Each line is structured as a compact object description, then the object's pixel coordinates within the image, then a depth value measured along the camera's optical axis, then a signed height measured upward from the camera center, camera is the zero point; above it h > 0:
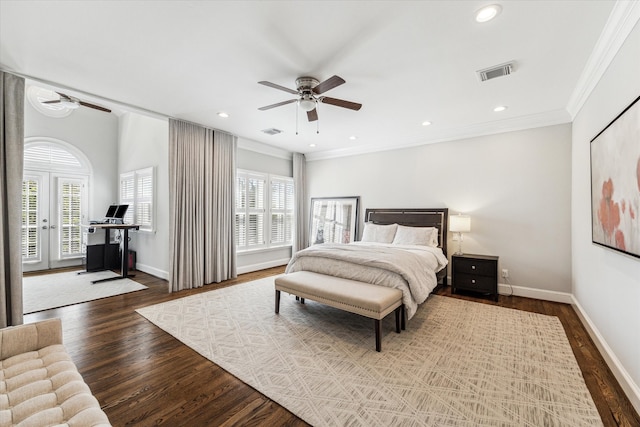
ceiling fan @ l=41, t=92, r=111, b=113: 4.14 +1.79
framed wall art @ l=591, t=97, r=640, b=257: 1.84 +0.25
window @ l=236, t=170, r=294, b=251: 5.75 +0.09
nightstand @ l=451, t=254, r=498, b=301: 4.03 -0.92
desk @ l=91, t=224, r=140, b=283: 5.16 -0.60
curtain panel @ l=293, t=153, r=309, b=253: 6.84 +0.34
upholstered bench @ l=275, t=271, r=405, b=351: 2.60 -0.86
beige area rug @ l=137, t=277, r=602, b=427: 1.80 -1.31
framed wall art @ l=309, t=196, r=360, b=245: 6.11 -0.13
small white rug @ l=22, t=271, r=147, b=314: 3.85 -1.26
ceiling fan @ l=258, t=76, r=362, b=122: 2.95 +1.35
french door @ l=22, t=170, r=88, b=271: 5.73 -0.11
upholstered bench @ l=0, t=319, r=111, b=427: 1.15 -0.87
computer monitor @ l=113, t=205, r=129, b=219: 5.80 +0.07
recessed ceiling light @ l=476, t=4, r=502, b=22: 1.95 +1.52
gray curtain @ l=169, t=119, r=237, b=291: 4.47 +0.16
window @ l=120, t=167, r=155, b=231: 5.59 +0.39
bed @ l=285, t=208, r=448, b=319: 3.04 -0.55
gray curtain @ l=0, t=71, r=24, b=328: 2.83 +0.18
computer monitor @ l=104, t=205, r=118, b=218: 5.97 +0.07
